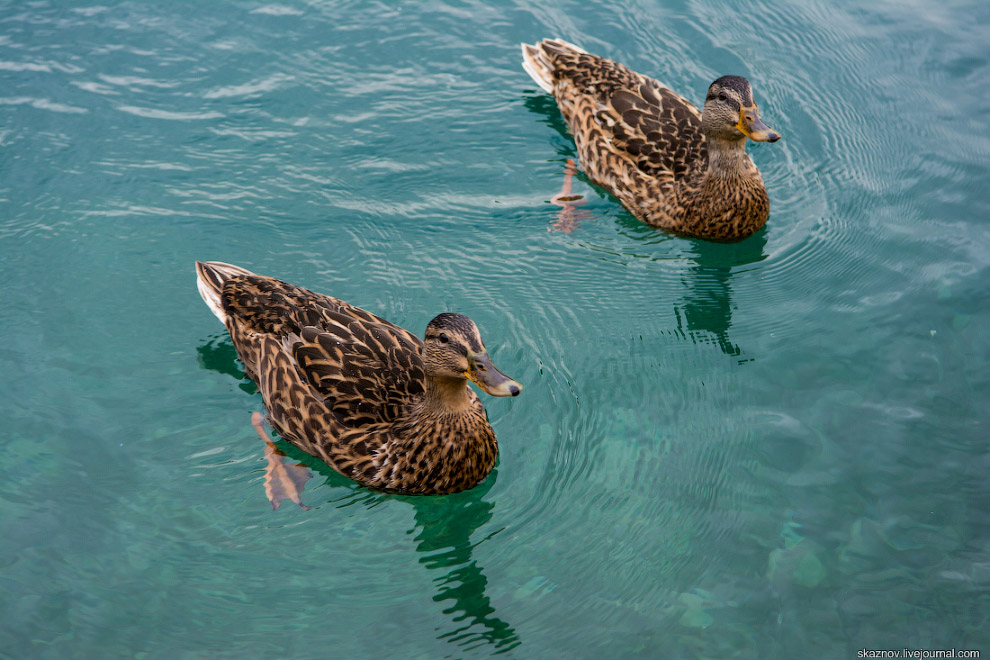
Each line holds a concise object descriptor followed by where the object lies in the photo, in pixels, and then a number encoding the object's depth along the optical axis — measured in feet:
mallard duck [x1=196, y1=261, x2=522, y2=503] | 19.62
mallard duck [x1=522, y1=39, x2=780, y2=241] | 26.94
